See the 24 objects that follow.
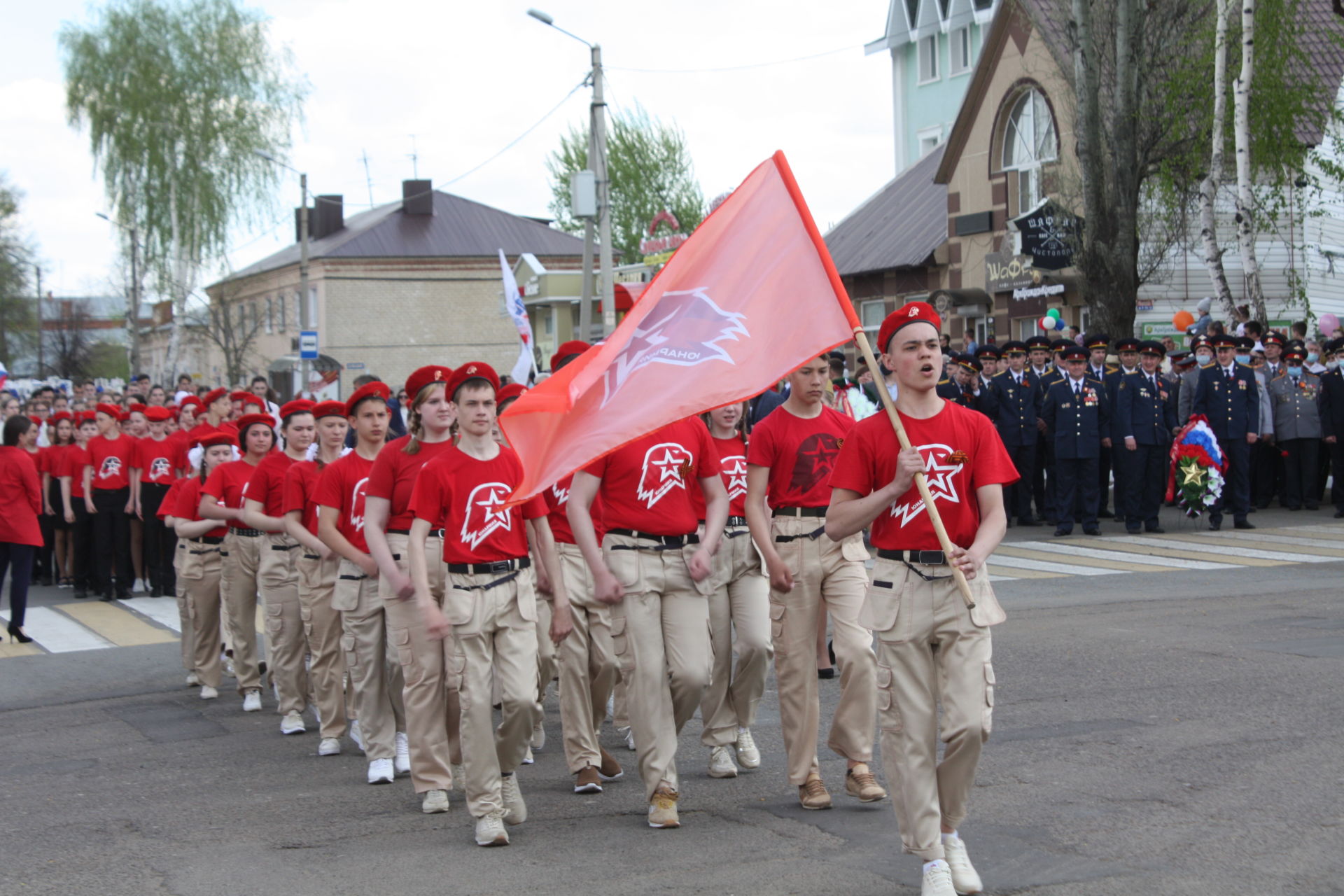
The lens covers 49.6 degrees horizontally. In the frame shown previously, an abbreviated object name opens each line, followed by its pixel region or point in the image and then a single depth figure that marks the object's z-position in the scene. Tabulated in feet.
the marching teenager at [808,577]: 21.66
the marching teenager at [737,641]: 23.31
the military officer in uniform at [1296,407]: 63.36
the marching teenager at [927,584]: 16.94
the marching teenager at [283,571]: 29.01
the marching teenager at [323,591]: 27.25
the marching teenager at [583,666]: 23.54
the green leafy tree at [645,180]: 220.23
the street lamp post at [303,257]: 131.75
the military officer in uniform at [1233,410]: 60.39
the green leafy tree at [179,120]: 156.15
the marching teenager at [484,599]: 20.51
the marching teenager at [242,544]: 31.27
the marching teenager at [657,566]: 21.25
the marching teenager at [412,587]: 21.79
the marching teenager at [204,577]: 33.19
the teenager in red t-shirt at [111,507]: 51.24
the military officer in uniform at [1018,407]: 60.95
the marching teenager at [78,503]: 52.65
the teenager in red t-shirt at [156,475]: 50.57
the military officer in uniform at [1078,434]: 58.03
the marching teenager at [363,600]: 24.82
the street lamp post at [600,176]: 97.50
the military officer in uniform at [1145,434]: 58.39
